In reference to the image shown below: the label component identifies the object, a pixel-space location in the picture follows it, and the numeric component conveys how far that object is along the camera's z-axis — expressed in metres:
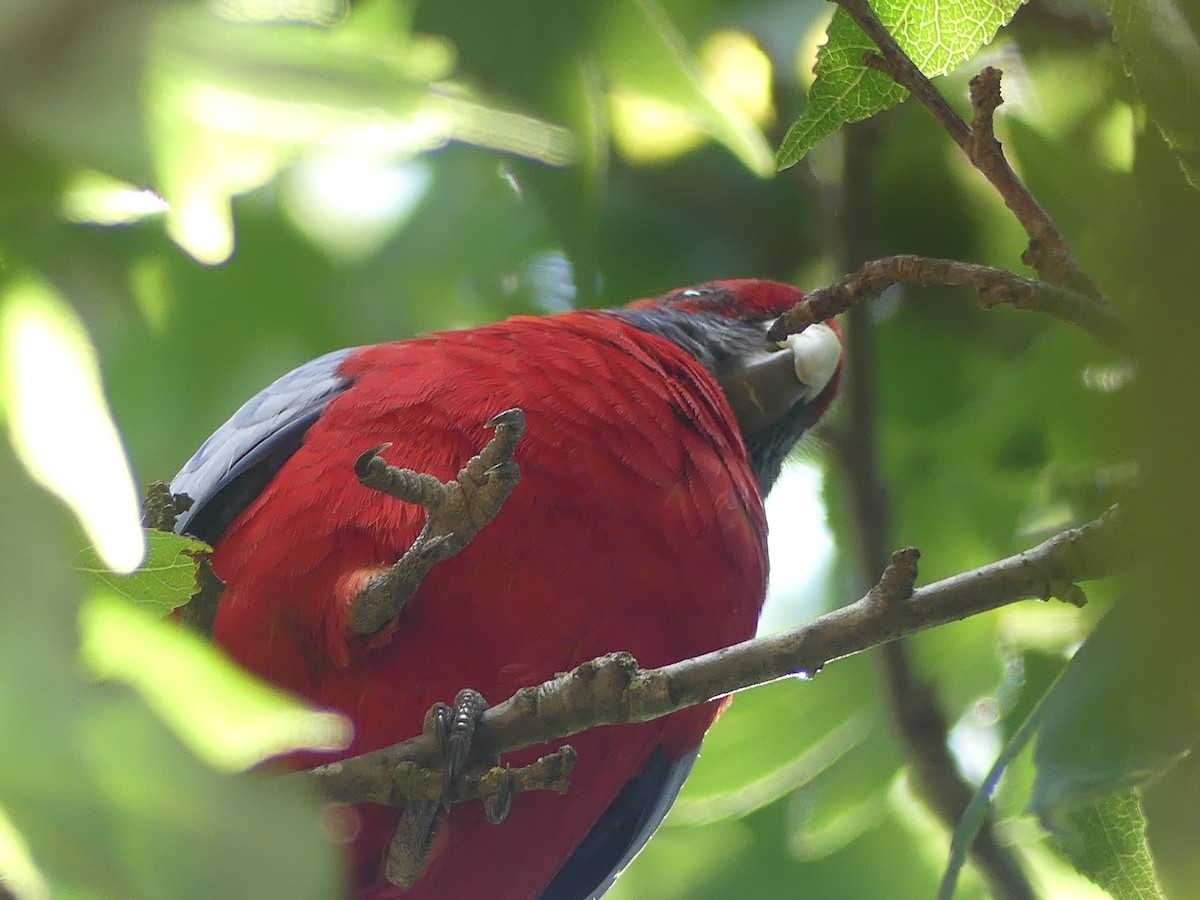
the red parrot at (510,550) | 3.88
